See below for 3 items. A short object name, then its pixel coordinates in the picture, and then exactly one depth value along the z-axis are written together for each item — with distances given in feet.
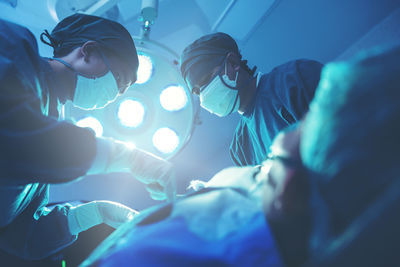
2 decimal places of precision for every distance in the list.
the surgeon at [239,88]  4.33
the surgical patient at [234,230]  1.32
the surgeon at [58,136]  2.35
